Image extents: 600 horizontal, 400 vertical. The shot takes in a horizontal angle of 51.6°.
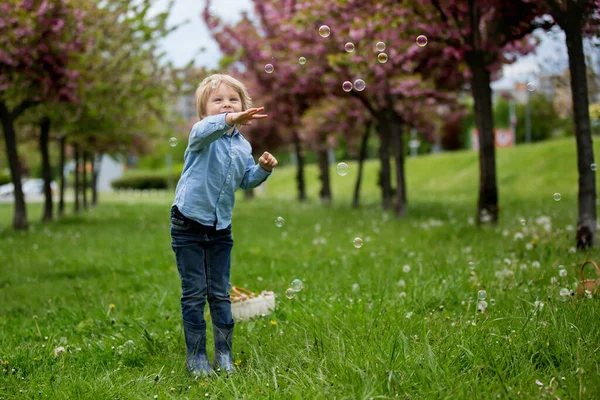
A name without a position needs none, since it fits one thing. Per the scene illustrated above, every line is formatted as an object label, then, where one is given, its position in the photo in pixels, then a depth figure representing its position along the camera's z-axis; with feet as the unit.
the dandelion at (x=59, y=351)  14.14
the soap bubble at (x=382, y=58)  23.16
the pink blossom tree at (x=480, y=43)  33.50
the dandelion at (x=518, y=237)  25.38
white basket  16.48
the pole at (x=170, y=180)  206.90
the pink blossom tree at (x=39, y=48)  36.35
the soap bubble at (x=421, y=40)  23.58
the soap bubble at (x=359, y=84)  21.40
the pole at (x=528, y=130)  148.05
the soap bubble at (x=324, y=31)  21.91
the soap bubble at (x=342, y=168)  17.60
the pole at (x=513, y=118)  161.12
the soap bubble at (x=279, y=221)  16.62
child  12.92
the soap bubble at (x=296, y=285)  15.64
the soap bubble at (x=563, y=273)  16.59
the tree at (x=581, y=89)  23.68
